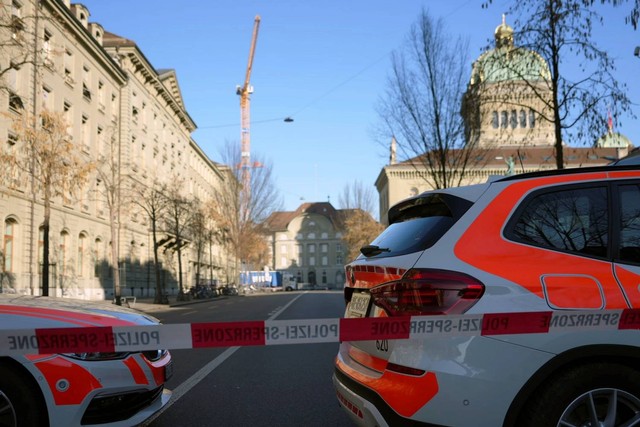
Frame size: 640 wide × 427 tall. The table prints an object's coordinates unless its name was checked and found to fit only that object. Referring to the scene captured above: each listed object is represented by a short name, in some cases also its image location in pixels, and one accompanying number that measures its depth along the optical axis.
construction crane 99.06
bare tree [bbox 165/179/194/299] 34.56
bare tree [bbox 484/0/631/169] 12.34
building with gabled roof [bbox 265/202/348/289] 122.94
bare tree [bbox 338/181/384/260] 66.87
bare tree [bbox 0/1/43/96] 13.62
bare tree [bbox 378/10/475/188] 19.58
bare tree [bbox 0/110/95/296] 18.98
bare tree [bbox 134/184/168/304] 31.09
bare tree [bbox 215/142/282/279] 54.75
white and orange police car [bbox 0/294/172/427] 3.30
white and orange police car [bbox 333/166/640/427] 2.75
